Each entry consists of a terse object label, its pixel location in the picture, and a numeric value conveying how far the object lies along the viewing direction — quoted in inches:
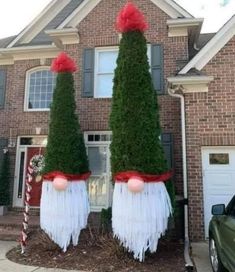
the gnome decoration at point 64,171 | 205.2
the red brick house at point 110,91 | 237.5
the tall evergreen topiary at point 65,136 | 218.3
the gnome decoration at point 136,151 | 181.2
